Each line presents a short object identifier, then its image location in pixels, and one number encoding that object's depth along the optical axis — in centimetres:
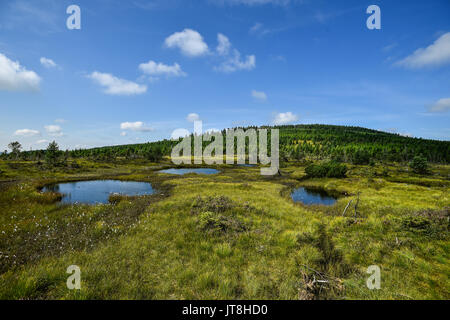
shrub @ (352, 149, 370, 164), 10562
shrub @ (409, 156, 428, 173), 7078
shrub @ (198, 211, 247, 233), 1275
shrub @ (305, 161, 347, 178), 4956
